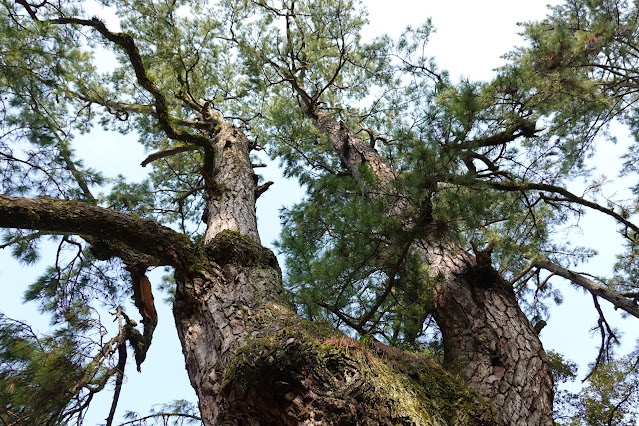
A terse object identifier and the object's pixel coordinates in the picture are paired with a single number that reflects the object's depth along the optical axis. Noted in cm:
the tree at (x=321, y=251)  193
